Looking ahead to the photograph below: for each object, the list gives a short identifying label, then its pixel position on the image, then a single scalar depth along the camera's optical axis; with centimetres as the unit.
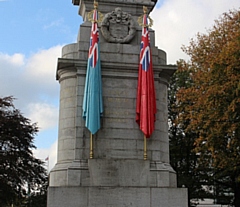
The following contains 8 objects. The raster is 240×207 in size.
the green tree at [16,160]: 2662
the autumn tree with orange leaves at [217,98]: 2095
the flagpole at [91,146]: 1356
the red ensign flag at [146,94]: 1409
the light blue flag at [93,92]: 1367
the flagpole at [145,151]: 1395
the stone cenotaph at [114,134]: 1281
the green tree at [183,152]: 2841
